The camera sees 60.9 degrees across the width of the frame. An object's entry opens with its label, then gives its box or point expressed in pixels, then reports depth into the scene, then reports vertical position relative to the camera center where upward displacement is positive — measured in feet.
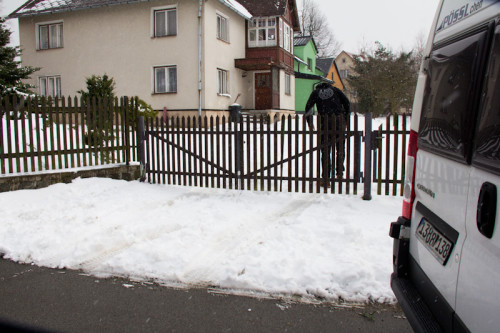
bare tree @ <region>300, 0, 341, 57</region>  212.43 +51.70
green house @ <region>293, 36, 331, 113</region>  118.73 +14.78
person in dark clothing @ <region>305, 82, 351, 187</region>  24.36 +0.73
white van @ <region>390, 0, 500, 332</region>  6.10 -0.97
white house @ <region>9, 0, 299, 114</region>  67.15 +13.62
